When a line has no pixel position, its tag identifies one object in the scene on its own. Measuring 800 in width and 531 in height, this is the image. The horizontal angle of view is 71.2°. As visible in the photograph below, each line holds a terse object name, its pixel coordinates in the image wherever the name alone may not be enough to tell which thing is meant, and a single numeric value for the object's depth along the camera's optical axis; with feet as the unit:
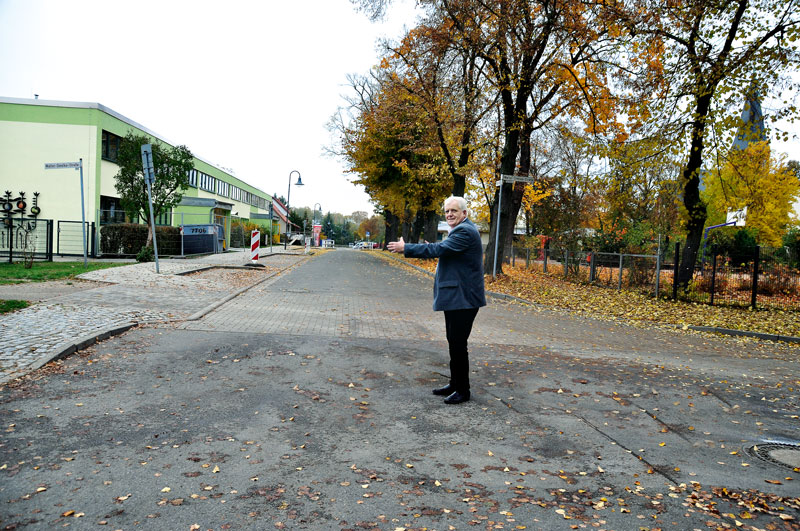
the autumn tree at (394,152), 86.89
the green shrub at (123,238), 82.94
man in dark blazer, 16.99
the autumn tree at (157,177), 79.92
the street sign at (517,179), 57.00
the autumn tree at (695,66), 46.75
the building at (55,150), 93.56
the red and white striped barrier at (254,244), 75.25
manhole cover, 13.45
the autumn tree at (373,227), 432.21
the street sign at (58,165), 45.15
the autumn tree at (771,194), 107.91
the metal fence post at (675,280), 51.80
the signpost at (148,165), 49.29
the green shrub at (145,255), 69.92
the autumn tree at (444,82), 65.46
